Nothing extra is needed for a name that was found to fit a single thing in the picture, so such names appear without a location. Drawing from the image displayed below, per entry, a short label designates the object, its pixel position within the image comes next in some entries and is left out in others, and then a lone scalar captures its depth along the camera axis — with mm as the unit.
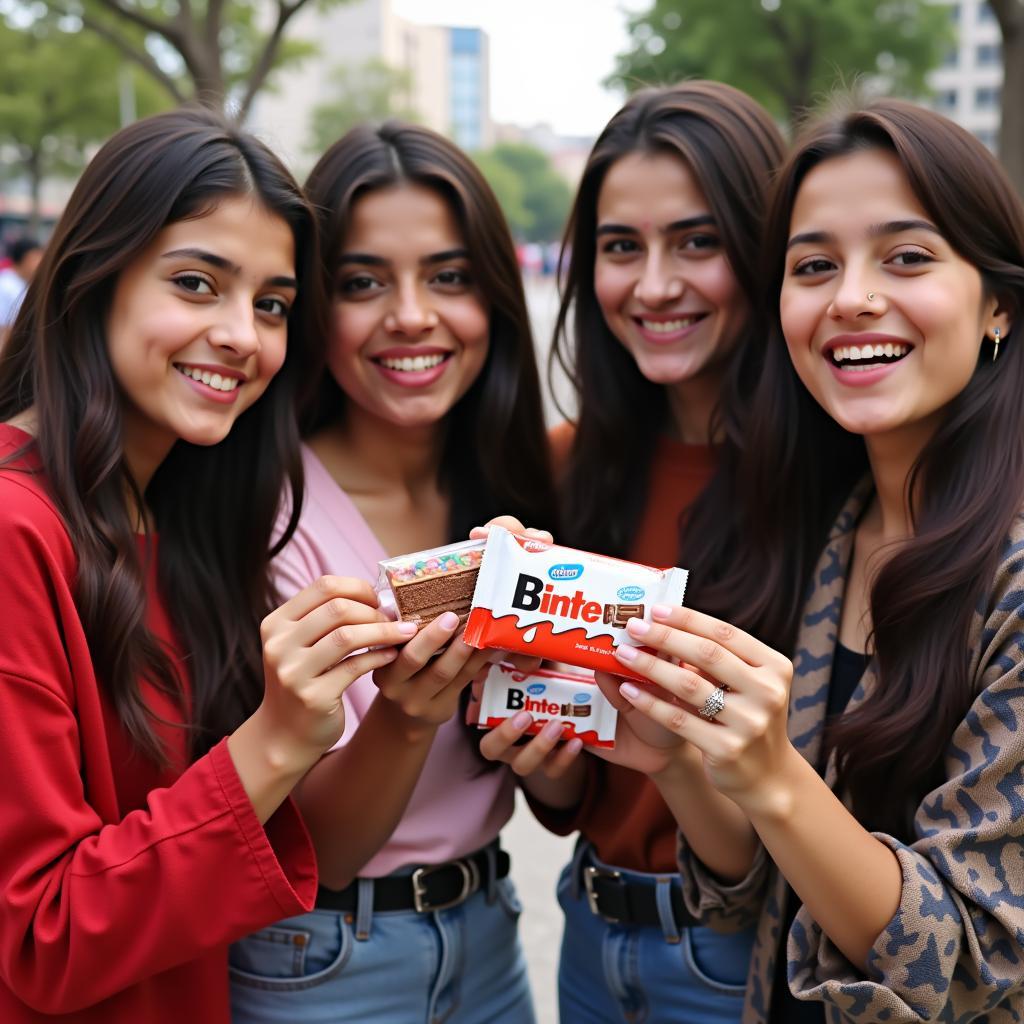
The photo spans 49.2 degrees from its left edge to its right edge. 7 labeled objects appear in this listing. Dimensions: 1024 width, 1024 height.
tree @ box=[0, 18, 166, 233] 19609
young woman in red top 1680
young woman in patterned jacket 1729
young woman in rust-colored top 2336
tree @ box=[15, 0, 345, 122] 9781
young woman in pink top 2174
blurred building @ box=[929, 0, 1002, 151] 61844
